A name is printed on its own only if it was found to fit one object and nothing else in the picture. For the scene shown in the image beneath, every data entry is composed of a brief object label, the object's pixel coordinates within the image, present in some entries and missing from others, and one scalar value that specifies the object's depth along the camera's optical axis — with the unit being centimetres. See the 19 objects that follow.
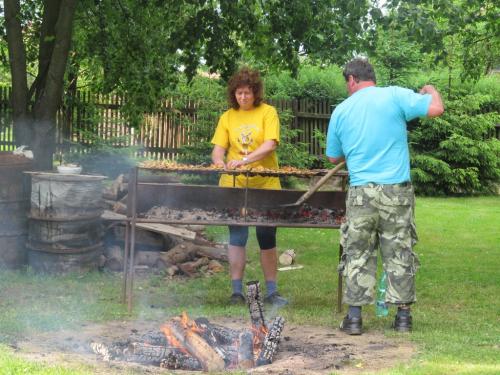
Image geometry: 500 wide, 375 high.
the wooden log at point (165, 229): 923
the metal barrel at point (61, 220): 823
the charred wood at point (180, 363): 489
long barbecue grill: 659
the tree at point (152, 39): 970
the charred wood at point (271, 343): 499
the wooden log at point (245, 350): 493
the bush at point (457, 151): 1803
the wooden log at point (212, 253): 938
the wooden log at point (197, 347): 486
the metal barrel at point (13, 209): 827
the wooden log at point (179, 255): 898
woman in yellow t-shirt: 688
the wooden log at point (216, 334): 523
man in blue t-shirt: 581
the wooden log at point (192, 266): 880
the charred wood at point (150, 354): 496
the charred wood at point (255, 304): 553
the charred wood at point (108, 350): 500
